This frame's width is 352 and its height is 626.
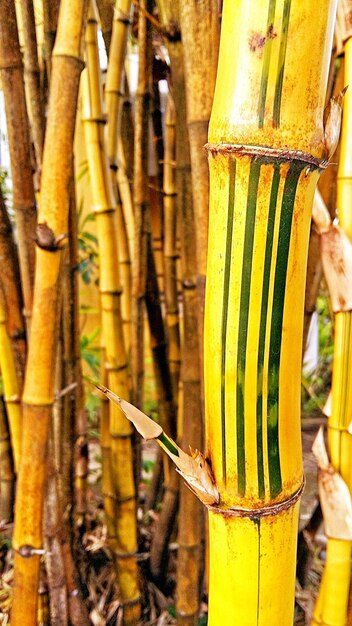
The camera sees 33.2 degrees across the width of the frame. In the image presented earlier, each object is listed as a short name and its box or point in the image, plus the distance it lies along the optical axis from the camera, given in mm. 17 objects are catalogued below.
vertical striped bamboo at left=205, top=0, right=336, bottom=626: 302
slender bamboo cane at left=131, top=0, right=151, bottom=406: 896
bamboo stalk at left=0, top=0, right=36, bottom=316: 667
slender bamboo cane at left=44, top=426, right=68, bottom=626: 771
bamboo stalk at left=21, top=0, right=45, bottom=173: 772
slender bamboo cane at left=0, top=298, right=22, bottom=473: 857
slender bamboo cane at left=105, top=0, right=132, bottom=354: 813
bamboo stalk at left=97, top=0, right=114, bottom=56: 814
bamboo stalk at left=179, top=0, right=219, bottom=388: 488
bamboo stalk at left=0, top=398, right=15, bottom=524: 1114
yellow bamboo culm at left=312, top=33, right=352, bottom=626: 517
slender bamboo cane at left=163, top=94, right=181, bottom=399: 1043
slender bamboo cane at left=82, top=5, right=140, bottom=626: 771
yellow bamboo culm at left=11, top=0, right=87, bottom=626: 559
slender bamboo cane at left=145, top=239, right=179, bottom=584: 1048
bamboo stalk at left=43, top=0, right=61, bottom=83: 783
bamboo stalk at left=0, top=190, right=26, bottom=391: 792
